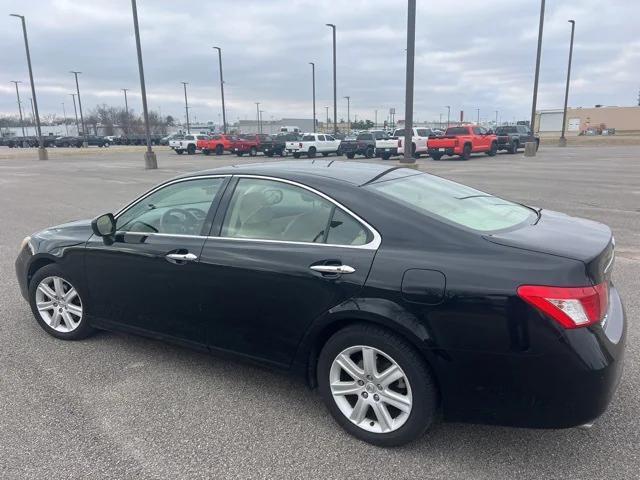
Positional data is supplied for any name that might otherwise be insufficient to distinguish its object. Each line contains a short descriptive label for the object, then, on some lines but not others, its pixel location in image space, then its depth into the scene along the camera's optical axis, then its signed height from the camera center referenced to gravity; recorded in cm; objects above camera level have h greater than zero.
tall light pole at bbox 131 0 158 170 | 2352 +128
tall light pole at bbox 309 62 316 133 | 5172 +323
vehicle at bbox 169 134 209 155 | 4416 -192
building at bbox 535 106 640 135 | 10375 -91
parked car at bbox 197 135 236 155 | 4041 -181
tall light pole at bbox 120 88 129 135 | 9922 +21
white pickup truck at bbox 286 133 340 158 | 3350 -167
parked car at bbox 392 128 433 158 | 3051 -136
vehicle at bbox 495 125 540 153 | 3328 -133
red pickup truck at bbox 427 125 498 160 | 2839 -137
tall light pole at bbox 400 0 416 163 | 1623 +137
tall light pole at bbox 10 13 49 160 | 3312 +209
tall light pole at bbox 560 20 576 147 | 3647 +330
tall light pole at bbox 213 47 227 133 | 4727 +319
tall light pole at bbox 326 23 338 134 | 3762 +250
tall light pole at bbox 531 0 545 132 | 2680 +261
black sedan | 252 -93
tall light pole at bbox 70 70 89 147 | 6889 -214
